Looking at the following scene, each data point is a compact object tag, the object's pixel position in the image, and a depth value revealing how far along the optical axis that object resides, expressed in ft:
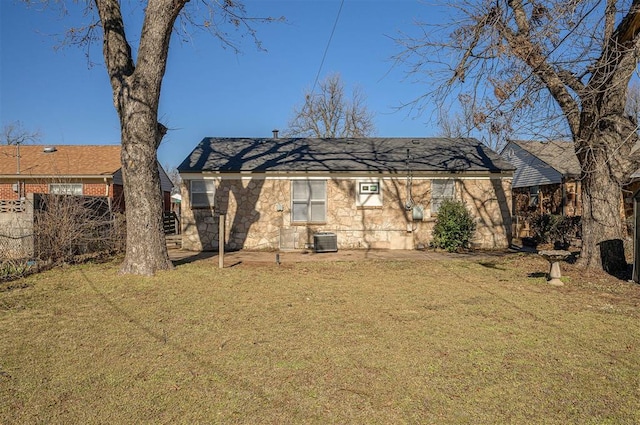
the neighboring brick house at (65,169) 63.87
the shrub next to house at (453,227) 43.57
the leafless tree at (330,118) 107.55
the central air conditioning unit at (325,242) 42.75
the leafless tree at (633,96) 78.15
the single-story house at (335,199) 44.96
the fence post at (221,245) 31.07
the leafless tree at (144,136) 27.30
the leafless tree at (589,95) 25.63
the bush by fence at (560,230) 45.39
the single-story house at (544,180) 60.44
